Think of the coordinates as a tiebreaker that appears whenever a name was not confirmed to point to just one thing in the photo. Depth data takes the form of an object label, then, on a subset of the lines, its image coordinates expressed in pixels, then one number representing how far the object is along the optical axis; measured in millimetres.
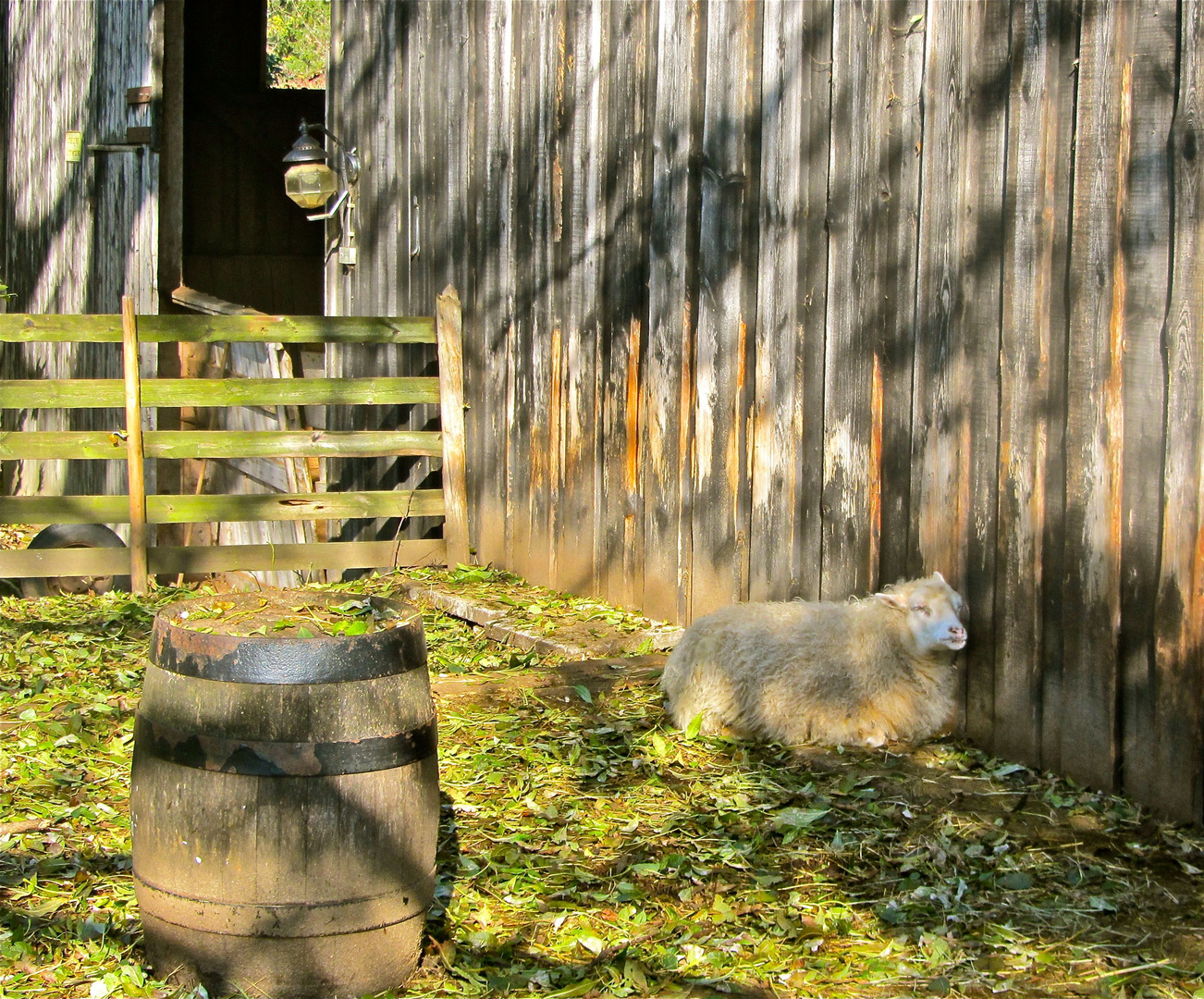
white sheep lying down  4879
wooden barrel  2979
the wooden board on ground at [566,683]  5625
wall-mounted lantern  9977
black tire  8688
